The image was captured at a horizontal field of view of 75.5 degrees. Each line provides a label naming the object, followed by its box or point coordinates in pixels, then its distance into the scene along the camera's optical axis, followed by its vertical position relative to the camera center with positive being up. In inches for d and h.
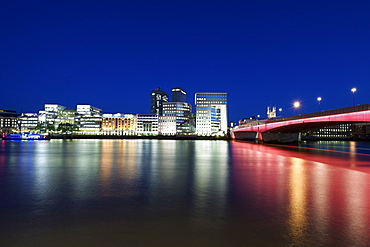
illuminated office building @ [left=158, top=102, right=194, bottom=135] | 7691.9 +308.0
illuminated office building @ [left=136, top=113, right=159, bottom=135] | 7832.2 +123.5
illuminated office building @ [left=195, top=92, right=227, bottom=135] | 7391.7 +477.5
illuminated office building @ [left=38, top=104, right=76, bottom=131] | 7423.2 +307.1
